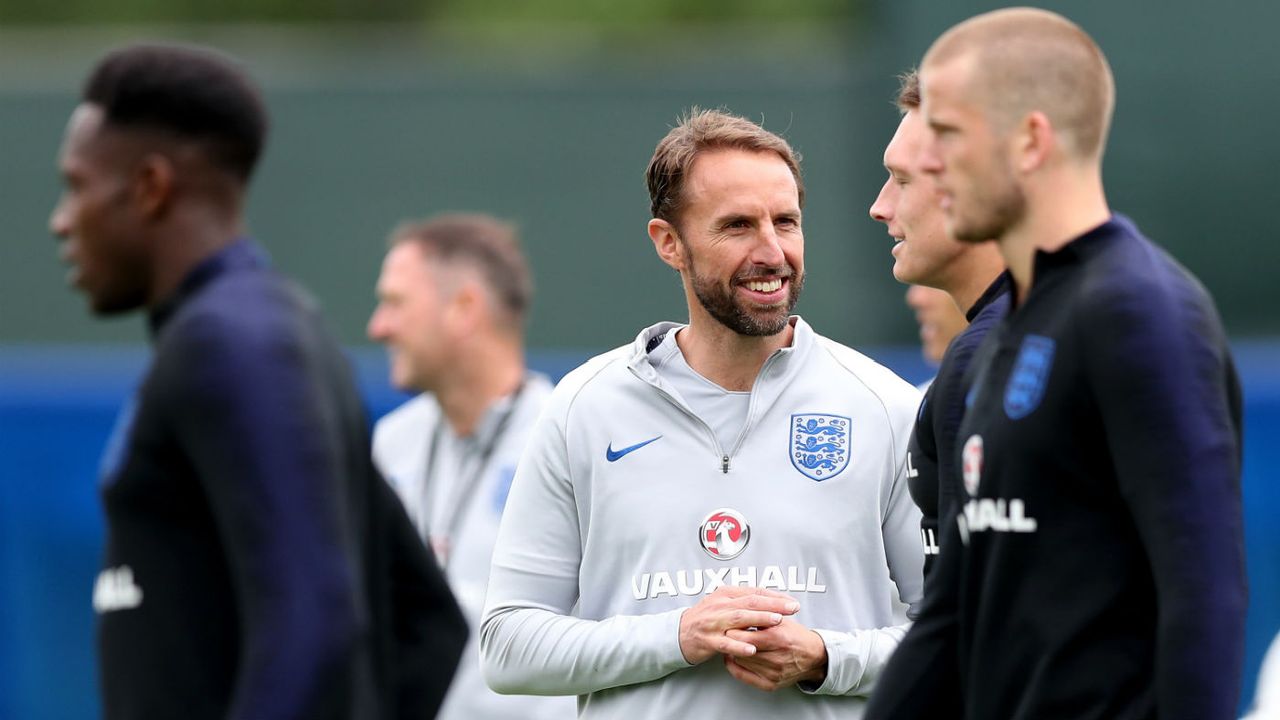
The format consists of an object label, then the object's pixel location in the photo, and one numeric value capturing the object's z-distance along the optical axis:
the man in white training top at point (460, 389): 12.66
